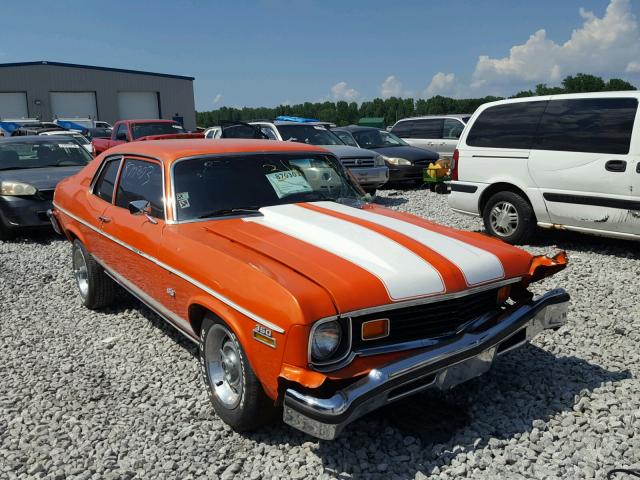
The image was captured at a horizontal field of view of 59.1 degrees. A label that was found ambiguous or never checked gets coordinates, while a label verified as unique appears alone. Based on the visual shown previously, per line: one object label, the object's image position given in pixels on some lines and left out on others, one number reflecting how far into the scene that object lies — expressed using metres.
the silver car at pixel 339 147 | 11.41
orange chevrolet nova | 2.63
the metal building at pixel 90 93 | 38.88
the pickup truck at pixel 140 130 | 15.16
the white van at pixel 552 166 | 6.18
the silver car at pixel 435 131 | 15.00
